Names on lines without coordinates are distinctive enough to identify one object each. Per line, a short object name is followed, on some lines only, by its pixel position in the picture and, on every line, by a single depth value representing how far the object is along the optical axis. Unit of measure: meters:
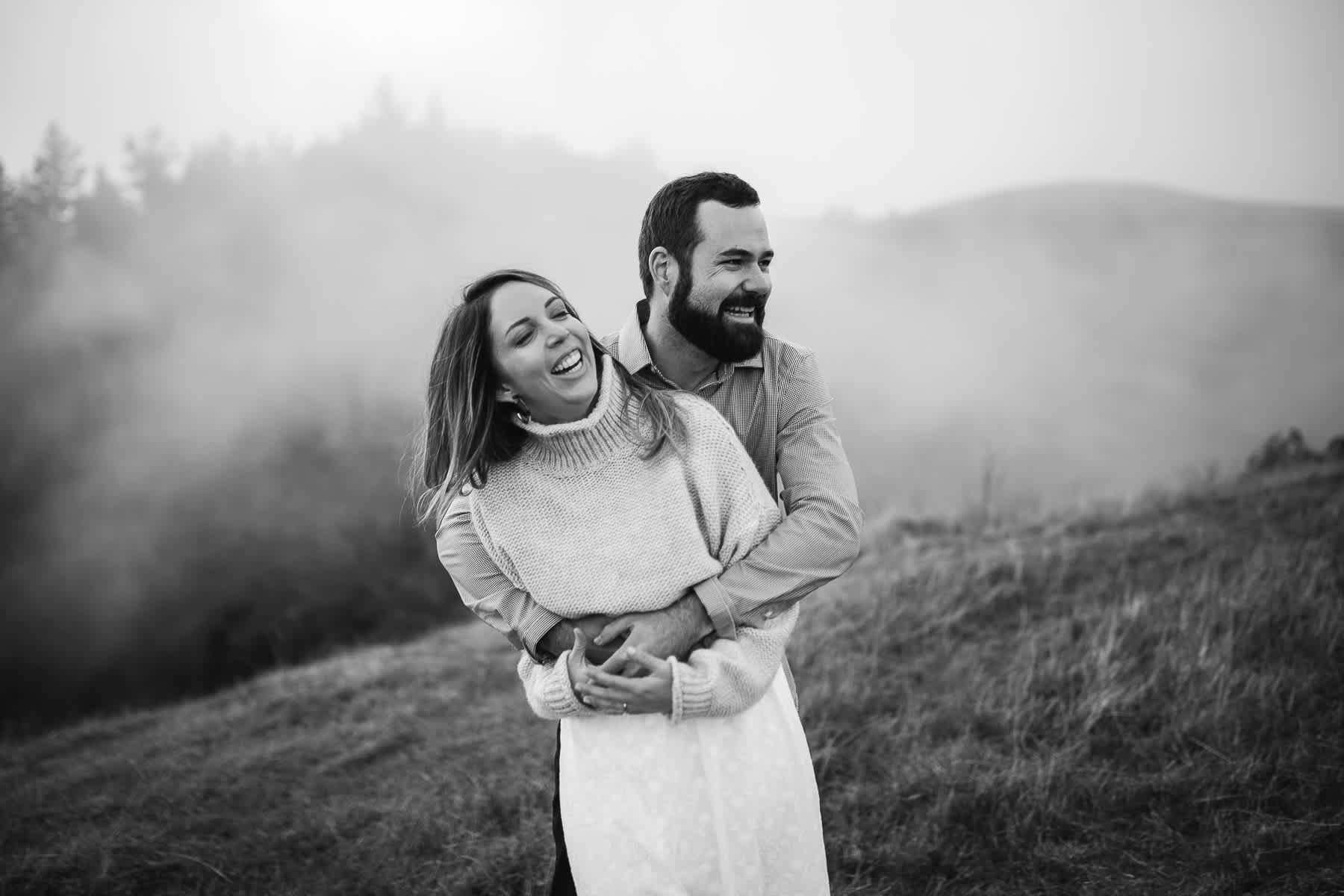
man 1.99
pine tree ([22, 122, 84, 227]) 41.22
